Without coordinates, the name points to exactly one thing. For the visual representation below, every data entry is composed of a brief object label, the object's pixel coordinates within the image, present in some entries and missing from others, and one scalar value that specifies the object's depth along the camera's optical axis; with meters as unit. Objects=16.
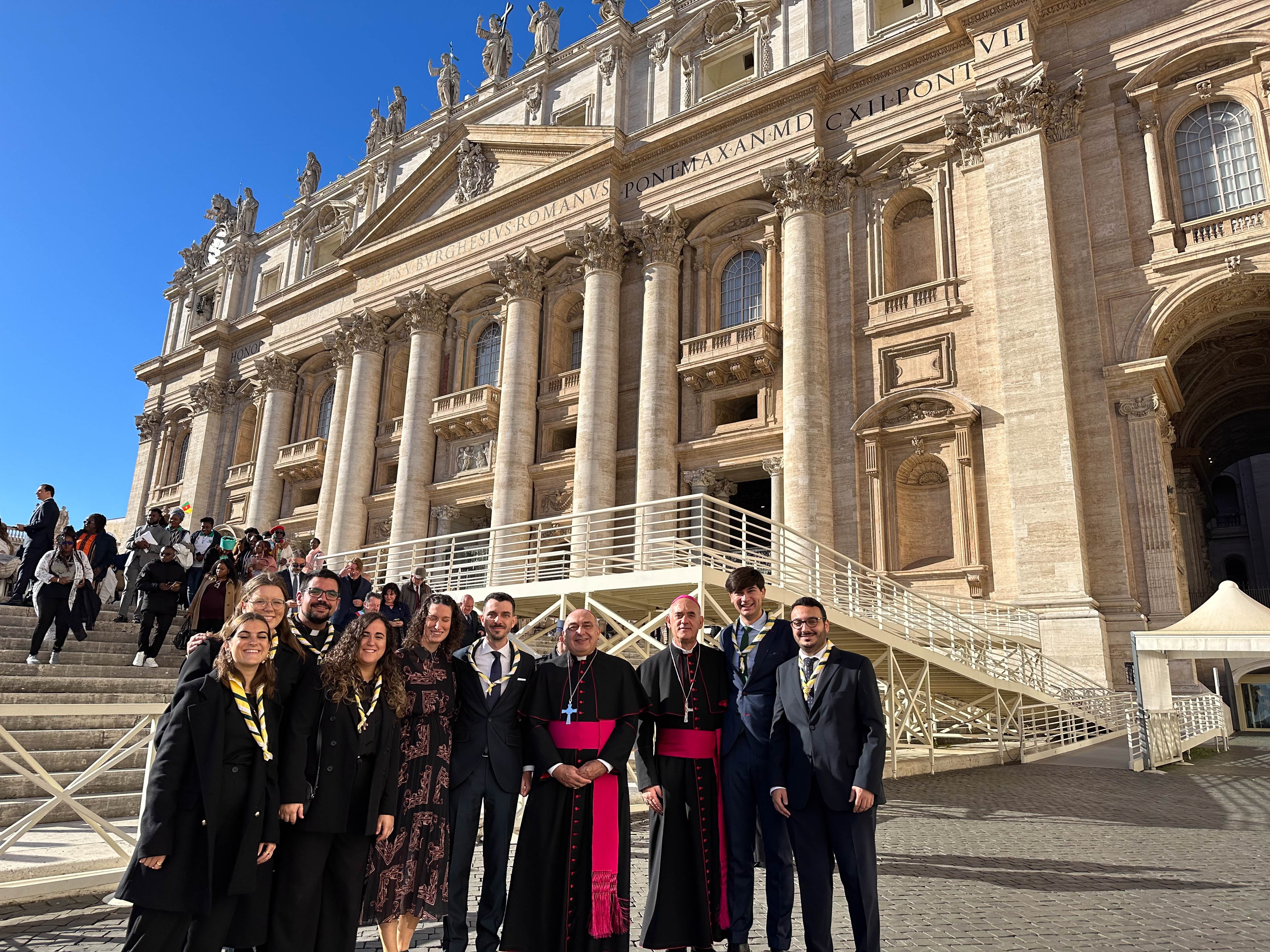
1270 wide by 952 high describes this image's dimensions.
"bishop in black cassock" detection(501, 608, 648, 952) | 4.64
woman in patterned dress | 4.48
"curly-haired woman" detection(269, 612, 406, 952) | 4.13
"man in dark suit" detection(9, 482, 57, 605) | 11.81
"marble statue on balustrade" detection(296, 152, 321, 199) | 39.66
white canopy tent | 12.53
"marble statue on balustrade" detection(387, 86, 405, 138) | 36.41
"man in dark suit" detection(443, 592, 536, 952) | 5.05
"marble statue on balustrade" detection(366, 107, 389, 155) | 37.06
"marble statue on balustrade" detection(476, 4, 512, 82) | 33.41
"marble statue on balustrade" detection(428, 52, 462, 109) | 34.12
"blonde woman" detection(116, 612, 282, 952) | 3.66
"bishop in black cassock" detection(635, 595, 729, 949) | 4.75
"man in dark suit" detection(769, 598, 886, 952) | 4.48
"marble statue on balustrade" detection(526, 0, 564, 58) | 31.62
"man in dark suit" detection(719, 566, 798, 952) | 4.80
